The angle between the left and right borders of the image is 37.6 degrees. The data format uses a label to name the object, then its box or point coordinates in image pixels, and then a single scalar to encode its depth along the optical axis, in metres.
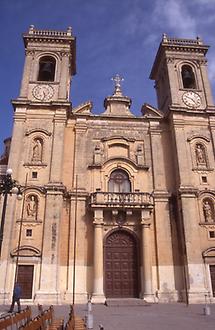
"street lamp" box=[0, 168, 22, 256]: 12.36
